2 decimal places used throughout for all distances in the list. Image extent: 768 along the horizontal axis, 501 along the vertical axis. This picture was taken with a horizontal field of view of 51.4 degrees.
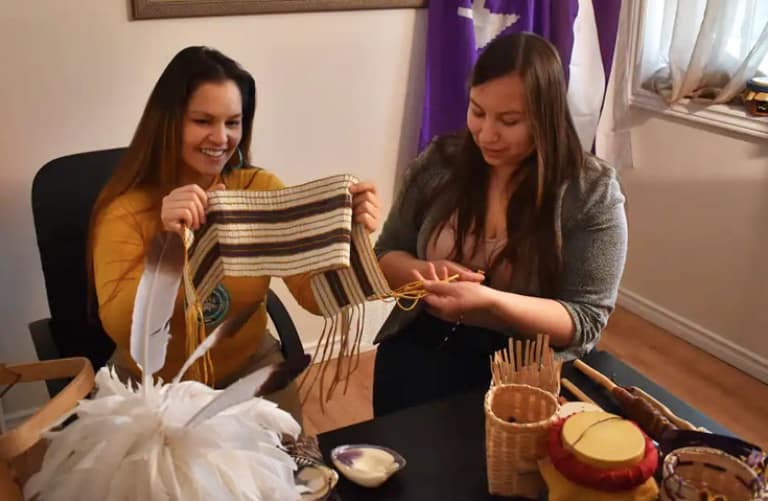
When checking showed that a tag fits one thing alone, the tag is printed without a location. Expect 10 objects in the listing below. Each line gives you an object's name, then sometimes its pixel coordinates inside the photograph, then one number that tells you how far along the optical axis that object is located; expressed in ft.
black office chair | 5.17
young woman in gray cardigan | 4.89
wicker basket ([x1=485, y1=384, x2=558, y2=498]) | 3.36
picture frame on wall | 6.68
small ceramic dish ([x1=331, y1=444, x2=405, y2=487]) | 3.48
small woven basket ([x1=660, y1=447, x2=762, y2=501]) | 3.02
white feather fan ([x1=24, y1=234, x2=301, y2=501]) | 2.54
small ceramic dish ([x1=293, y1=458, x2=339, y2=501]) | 3.26
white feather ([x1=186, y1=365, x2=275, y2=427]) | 2.63
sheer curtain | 8.51
